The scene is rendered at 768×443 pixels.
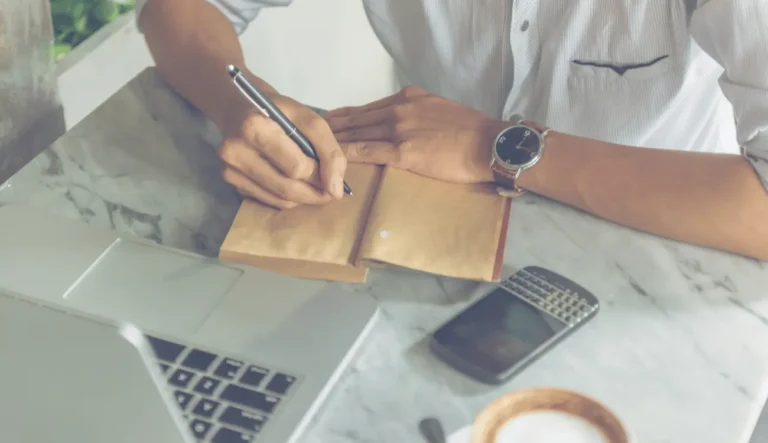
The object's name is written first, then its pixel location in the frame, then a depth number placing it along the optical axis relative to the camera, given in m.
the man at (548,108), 0.72
